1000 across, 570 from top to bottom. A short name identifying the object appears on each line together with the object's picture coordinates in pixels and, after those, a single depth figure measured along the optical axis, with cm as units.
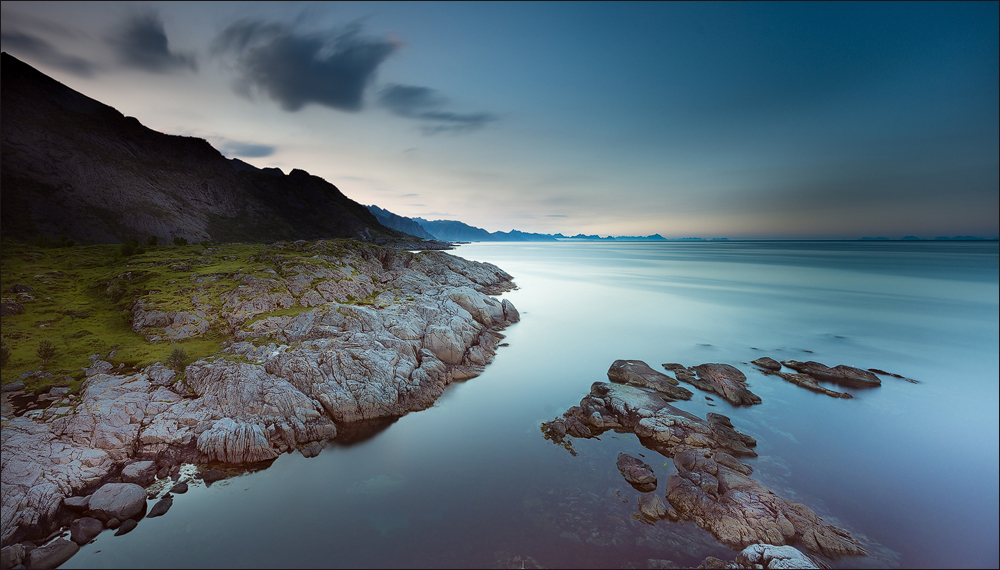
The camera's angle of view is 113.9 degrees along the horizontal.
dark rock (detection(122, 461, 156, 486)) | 1397
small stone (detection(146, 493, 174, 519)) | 1288
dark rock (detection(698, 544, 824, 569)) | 1089
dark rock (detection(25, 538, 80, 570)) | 1065
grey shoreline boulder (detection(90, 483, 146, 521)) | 1241
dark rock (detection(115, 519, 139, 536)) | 1213
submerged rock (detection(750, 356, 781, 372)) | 2789
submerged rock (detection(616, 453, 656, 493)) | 1491
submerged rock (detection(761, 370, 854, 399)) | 2345
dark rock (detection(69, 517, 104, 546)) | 1157
